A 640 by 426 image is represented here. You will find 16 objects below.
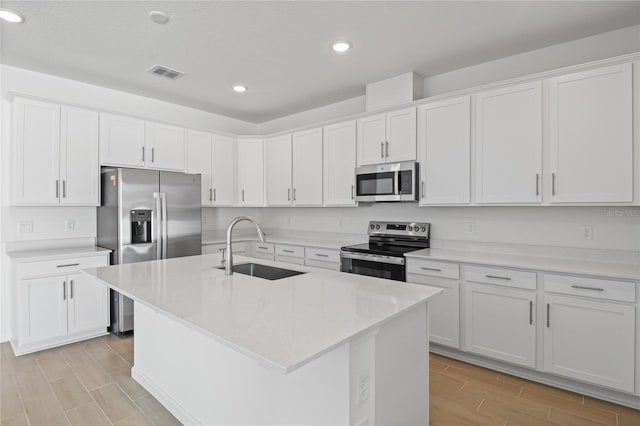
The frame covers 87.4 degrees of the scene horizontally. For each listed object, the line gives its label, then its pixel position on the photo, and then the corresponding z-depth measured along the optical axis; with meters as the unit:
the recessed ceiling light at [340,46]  2.88
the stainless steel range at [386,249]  3.28
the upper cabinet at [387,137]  3.47
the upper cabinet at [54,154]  3.18
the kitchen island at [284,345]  1.24
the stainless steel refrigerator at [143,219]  3.49
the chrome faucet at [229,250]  2.03
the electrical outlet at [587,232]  2.75
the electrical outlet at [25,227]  3.41
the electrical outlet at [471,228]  3.35
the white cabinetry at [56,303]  3.05
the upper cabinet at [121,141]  3.69
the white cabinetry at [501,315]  2.56
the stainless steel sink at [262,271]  2.39
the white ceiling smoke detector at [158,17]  2.43
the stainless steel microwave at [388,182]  3.43
